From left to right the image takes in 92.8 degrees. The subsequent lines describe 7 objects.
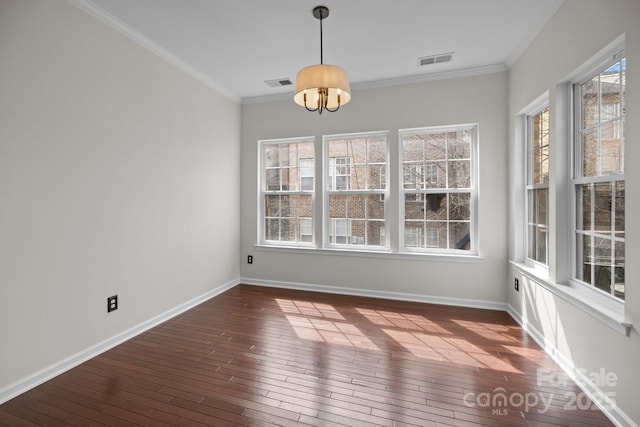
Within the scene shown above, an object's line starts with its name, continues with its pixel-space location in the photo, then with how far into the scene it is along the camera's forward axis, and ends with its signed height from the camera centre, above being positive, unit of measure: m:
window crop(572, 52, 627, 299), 1.91 +0.23
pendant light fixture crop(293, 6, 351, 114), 2.13 +0.93
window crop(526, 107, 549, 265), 2.80 +0.24
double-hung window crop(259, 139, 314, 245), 4.39 +0.30
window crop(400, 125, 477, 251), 3.72 +0.29
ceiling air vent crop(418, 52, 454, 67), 3.23 +1.65
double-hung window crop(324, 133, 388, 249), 4.04 +0.30
